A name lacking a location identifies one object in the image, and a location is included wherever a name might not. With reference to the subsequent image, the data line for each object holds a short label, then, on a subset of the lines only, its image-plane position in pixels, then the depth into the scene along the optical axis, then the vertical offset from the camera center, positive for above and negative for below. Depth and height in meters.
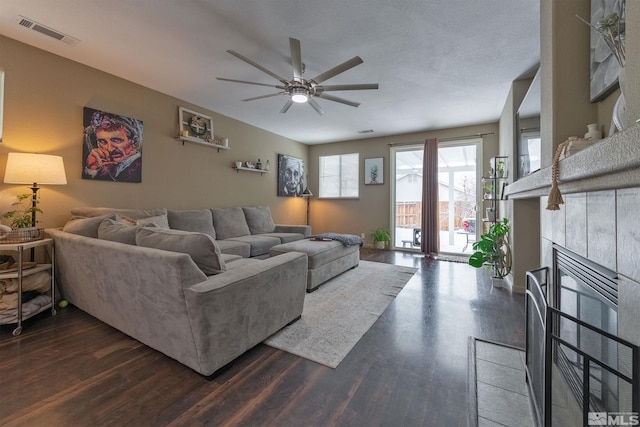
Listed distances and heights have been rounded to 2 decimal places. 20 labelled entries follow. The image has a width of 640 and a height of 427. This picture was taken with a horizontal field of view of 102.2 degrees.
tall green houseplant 3.16 -0.51
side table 1.98 -0.49
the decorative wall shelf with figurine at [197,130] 3.74 +1.27
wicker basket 2.10 -0.19
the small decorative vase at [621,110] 0.98 +0.41
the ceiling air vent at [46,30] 2.11 +1.57
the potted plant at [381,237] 5.60 -0.53
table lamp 2.16 +0.36
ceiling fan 2.11 +1.24
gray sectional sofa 1.46 -0.50
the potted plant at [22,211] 2.25 +0.01
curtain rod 4.76 +1.44
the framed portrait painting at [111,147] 2.87 +0.77
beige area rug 1.85 -0.94
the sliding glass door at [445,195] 5.14 +0.38
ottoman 3.04 -0.57
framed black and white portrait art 5.73 +0.85
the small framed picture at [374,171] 5.77 +0.95
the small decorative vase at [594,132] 1.25 +0.39
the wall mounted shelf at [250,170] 4.69 +0.82
